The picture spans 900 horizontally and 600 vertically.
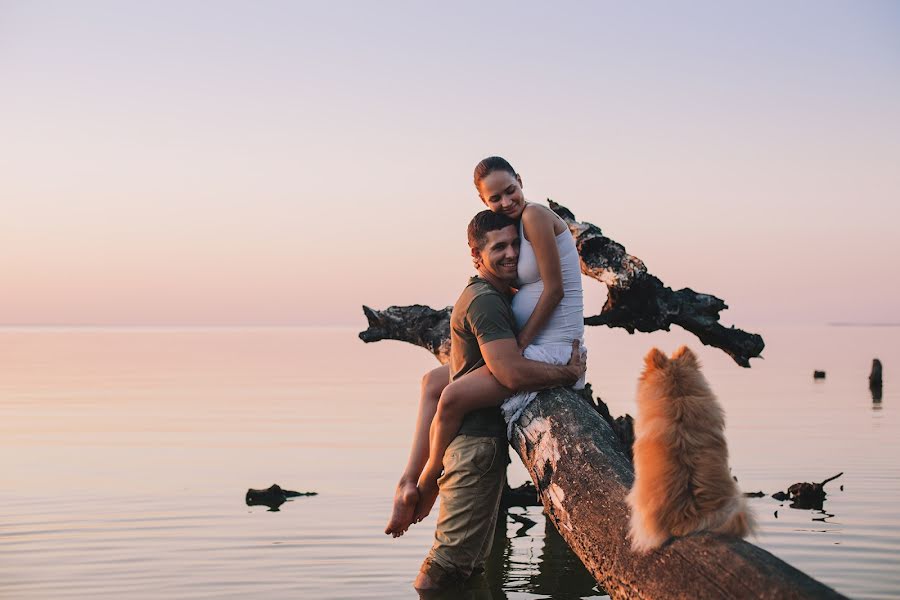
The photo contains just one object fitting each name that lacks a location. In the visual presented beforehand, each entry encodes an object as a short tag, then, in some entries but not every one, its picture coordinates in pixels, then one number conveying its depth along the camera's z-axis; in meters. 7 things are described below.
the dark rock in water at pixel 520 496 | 10.55
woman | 6.18
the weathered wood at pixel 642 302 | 9.02
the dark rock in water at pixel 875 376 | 32.75
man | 6.03
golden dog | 4.52
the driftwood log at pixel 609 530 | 4.20
